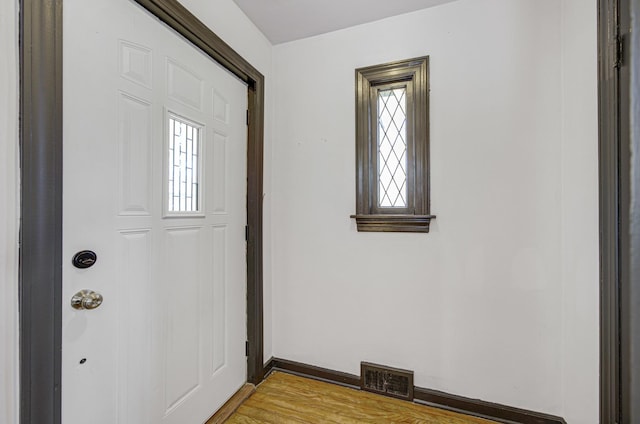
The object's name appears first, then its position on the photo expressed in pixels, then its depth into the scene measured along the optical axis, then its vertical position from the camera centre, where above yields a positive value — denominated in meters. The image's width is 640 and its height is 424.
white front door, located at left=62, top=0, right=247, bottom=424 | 1.06 -0.04
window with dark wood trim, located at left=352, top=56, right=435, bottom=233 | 1.89 +0.44
